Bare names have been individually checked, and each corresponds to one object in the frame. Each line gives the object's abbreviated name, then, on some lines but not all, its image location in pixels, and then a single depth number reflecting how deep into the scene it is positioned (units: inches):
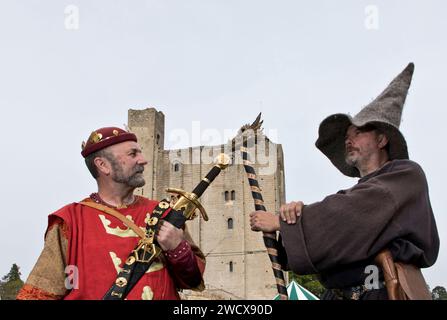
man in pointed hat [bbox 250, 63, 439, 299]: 141.1
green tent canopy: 563.2
